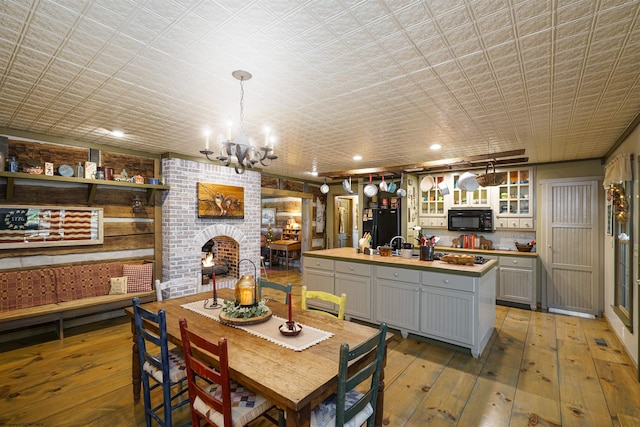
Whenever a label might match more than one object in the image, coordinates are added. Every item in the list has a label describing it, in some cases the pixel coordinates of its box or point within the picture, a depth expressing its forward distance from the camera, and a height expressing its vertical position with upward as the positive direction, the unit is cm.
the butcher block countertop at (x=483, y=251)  490 -60
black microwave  546 -7
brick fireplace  454 -16
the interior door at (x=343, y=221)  811 -16
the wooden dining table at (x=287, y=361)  137 -76
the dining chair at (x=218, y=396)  150 -98
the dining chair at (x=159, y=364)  188 -102
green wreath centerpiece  218 -68
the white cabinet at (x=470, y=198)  551 +34
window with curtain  316 -15
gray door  452 -44
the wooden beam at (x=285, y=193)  631 +48
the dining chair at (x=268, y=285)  278 -64
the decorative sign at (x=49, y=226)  347 -15
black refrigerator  623 -17
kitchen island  320 -91
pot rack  366 +71
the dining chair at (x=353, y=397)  143 -95
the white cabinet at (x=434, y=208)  601 +16
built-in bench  334 -94
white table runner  182 -75
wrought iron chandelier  212 +51
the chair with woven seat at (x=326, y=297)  229 -65
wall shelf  333 +39
